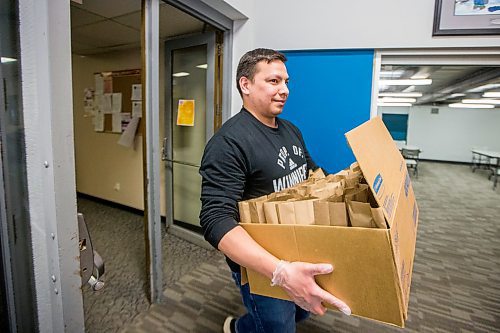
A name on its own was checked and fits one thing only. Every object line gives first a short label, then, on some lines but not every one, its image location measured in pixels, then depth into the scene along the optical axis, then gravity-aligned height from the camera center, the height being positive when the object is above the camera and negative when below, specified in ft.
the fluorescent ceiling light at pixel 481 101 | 27.41 +3.13
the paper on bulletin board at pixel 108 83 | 11.85 +1.67
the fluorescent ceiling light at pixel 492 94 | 21.76 +3.08
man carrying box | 2.32 -0.54
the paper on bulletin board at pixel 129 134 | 11.16 -0.37
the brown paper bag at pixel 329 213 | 2.13 -0.63
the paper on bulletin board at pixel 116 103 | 11.60 +0.85
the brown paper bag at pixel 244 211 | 2.50 -0.73
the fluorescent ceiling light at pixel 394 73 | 14.92 +3.09
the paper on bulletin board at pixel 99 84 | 12.22 +1.69
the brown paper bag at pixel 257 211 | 2.46 -0.72
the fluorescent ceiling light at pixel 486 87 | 18.18 +3.06
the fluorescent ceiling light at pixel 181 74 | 9.30 +1.67
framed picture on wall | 6.03 +2.43
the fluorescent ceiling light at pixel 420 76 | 16.13 +3.22
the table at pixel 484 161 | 24.73 -3.06
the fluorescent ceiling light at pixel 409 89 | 21.11 +3.21
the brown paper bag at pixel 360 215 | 2.03 -0.60
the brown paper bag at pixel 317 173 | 3.74 -0.62
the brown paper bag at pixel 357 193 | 2.39 -0.54
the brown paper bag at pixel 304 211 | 2.24 -0.64
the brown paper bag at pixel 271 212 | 2.38 -0.70
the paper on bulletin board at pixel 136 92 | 10.87 +1.22
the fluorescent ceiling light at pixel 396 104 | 35.50 +3.30
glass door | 8.43 +0.15
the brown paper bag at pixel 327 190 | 2.42 -0.53
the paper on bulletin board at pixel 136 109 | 11.00 +0.59
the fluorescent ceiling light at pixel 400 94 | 25.35 +3.23
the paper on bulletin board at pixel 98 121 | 12.39 +0.11
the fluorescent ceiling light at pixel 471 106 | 32.67 +3.13
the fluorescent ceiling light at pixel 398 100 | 28.71 +3.25
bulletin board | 11.03 +1.59
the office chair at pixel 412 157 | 26.11 -2.36
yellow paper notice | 9.08 +0.43
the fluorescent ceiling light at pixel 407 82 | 18.31 +3.19
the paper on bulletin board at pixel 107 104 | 11.95 +0.82
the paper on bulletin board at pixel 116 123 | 11.72 +0.04
